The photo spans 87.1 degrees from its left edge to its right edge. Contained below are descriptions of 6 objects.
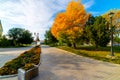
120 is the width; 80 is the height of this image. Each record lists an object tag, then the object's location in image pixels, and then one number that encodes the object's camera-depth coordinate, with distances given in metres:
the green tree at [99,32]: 9.53
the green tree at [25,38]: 26.26
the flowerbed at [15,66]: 3.30
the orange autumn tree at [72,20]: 9.88
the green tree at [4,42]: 20.79
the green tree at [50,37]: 23.77
